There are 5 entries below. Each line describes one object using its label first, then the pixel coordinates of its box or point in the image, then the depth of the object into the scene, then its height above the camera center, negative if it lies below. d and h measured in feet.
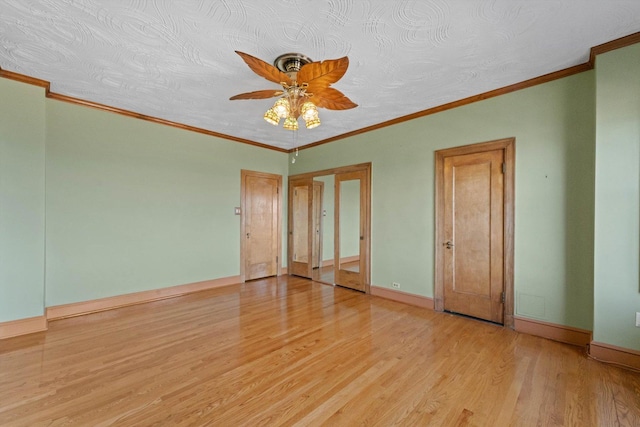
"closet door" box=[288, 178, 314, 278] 19.06 -0.93
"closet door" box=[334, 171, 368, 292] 14.89 -1.01
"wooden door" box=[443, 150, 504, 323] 10.37 -0.89
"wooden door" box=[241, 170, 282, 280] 17.35 -0.88
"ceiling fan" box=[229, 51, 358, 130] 6.85 +3.71
